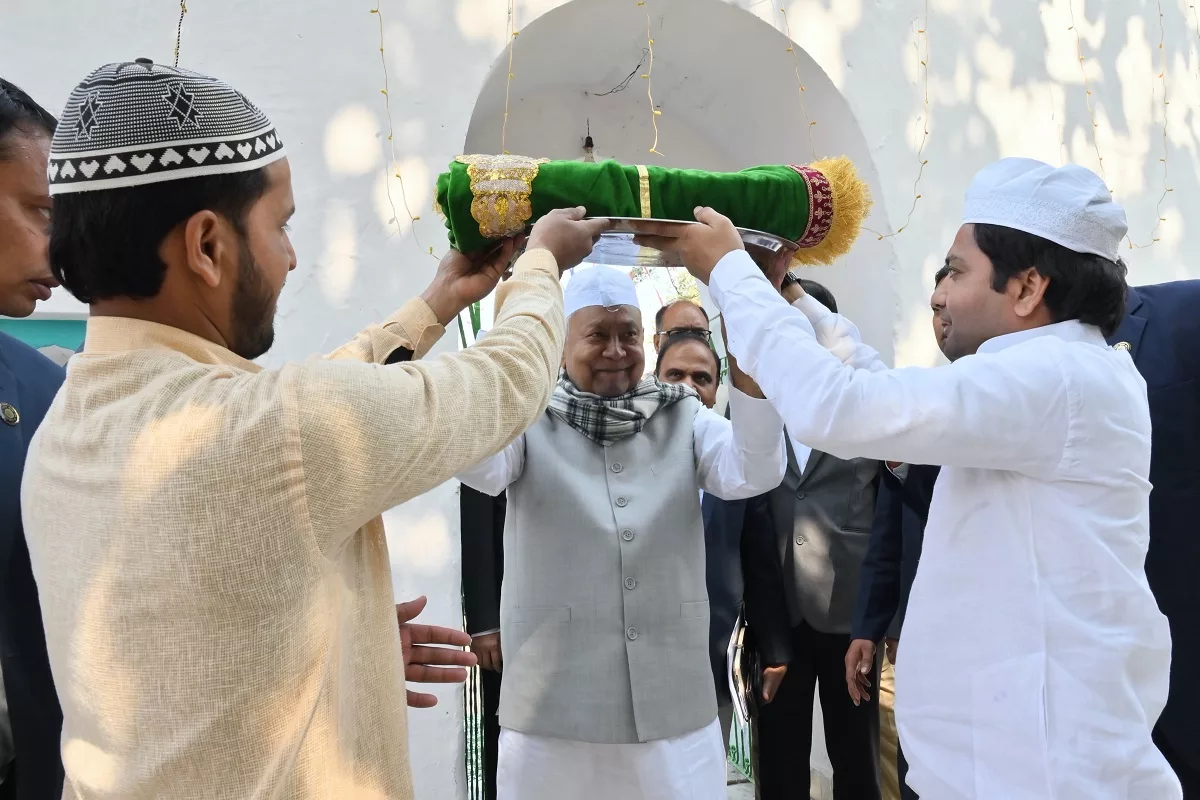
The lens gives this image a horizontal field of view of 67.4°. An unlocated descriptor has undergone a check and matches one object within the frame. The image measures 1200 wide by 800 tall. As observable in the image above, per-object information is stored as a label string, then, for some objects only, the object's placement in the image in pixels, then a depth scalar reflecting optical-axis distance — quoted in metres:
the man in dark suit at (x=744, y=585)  3.07
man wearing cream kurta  0.96
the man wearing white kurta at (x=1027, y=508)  1.54
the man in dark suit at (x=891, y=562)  2.82
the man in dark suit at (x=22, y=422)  1.44
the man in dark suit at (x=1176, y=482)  2.30
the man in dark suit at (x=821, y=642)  3.10
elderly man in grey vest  2.21
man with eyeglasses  3.66
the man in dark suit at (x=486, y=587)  2.87
